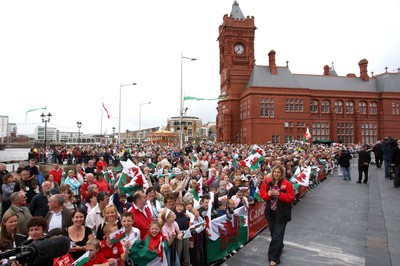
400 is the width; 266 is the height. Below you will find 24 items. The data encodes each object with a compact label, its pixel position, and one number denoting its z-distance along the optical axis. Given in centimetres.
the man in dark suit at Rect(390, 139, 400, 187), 1230
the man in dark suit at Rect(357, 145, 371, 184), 1533
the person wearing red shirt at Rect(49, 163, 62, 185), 1148
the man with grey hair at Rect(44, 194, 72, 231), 535
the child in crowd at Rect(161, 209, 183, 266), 526
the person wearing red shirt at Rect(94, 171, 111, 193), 870
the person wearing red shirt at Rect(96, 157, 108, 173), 1443
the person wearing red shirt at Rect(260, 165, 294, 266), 595
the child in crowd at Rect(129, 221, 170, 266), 480
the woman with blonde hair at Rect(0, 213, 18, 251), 440
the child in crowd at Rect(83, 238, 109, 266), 412
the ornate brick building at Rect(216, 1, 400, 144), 5238
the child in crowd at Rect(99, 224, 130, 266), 442
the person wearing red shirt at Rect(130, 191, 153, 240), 549
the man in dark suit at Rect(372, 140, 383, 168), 1932
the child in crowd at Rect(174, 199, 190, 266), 561
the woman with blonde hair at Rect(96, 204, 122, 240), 478
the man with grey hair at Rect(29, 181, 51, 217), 629
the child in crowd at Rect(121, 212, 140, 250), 465
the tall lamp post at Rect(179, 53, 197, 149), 2707
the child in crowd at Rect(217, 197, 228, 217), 705
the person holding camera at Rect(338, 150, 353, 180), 1740
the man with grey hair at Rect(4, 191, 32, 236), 508
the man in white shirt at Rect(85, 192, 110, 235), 548
